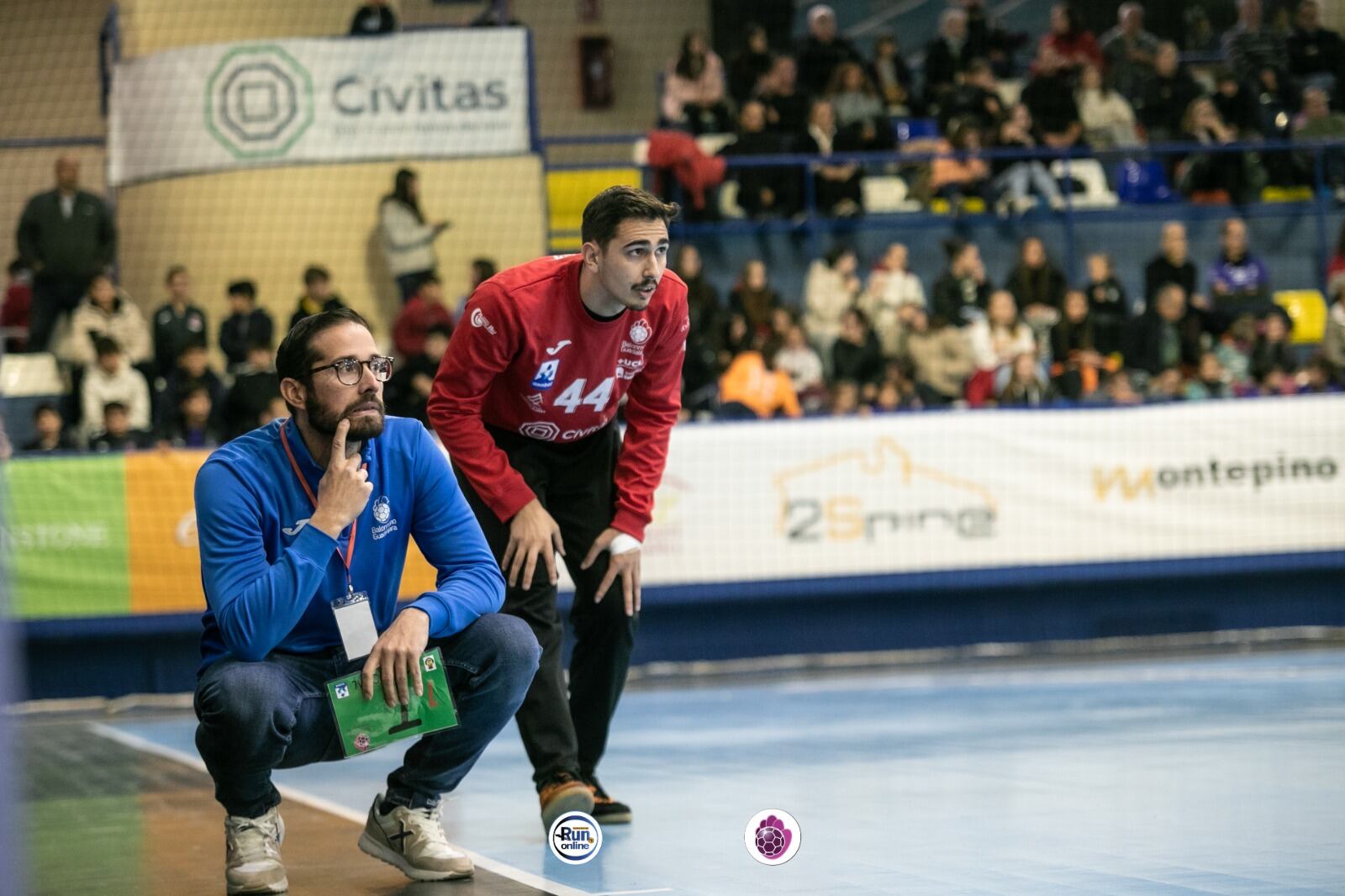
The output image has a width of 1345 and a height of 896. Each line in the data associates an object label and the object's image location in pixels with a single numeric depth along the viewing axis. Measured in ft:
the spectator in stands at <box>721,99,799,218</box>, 52.11
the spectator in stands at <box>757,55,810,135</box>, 54.24
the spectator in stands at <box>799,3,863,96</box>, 59.26
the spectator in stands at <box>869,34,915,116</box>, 59.88
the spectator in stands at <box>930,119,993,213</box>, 54.08
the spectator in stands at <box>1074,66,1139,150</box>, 57.21
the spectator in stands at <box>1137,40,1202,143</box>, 57.88
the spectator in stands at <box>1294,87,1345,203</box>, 56.39
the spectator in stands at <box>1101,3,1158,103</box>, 59.82
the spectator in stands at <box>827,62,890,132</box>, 56.75
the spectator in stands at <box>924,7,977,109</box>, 60.85
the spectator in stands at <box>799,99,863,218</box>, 52.47
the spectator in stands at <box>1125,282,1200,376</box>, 47.24
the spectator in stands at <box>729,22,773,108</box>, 57.82
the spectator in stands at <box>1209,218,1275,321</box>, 51.11
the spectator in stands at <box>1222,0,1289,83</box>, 60.80
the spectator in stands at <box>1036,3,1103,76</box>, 60.39
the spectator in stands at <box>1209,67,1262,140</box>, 57.31
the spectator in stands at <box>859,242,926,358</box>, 47.78
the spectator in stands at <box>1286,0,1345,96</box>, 60.85
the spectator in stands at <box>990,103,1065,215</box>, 53.93
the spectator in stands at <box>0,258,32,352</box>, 50.34
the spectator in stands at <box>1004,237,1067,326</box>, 49.19
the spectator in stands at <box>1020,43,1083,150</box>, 56.34
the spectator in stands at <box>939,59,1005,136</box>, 56.65
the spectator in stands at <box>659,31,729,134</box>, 55.83
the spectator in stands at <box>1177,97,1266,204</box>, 55.52
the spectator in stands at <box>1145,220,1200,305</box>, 50.14
